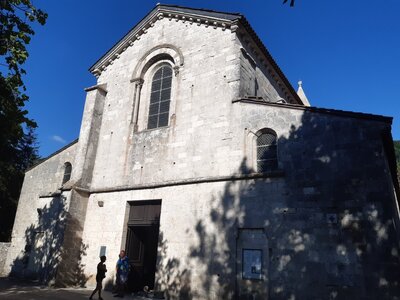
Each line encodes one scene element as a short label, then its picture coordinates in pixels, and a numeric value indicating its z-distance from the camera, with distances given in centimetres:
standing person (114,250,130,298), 1089
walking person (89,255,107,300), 984
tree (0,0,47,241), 792
